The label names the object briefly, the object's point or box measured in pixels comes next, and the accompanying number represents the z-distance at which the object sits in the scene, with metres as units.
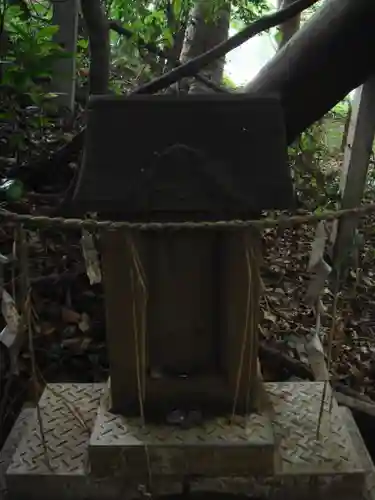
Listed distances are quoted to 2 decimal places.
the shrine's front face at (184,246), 1.19
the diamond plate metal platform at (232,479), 1.36
